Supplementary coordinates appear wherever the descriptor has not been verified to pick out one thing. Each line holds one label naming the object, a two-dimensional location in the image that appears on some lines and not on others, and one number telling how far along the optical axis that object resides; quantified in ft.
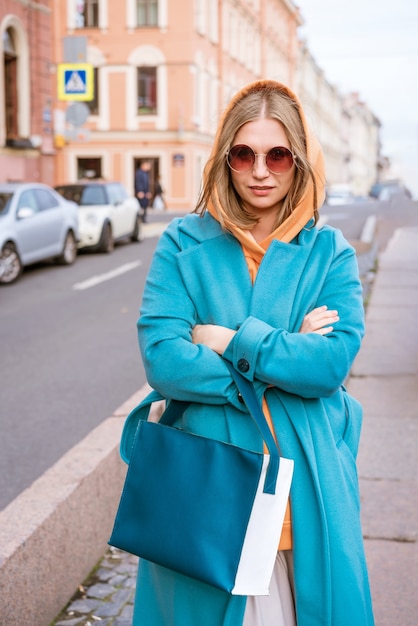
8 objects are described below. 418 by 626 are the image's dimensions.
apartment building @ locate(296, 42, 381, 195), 239.30
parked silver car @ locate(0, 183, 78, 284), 43.37
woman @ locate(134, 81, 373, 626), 6.37
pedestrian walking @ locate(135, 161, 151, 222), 84.58
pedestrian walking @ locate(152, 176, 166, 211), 106.22
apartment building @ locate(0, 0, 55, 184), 81.97
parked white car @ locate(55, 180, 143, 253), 55.72
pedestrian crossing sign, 68.90
